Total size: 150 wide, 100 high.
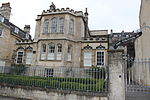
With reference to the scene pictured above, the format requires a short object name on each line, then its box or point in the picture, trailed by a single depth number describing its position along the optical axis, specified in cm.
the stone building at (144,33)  1302
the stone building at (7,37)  1955
